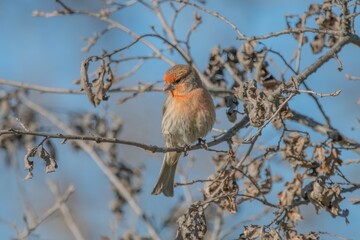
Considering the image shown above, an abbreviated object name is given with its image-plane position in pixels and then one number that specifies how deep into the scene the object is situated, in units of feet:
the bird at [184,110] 41.27
